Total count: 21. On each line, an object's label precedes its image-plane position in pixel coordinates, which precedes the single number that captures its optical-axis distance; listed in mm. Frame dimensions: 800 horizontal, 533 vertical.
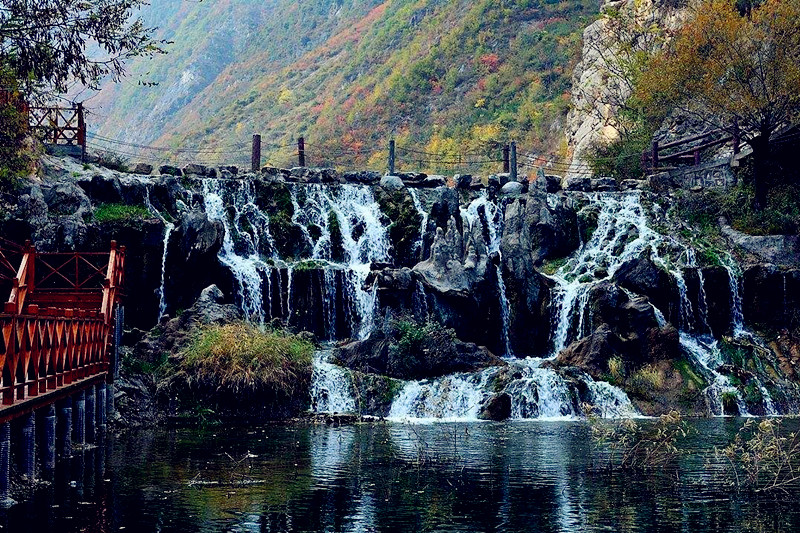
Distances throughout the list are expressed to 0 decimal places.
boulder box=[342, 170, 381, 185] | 54188
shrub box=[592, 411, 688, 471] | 24922
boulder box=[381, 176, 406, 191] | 53094
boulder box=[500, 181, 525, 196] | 54219
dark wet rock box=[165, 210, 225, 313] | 43938
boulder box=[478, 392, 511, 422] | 36781
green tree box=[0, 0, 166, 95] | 26547
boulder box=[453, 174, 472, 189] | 54000
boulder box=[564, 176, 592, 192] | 56844
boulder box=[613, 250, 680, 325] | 45656
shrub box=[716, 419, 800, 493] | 21817
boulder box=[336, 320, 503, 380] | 39844
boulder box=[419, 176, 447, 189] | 54688
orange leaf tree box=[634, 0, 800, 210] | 49750
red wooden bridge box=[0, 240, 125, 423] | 20016
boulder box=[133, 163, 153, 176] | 51512
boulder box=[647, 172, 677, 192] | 56469
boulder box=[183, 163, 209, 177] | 51250
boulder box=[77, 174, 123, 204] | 45938
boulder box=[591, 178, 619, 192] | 56875
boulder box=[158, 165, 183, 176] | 51406
